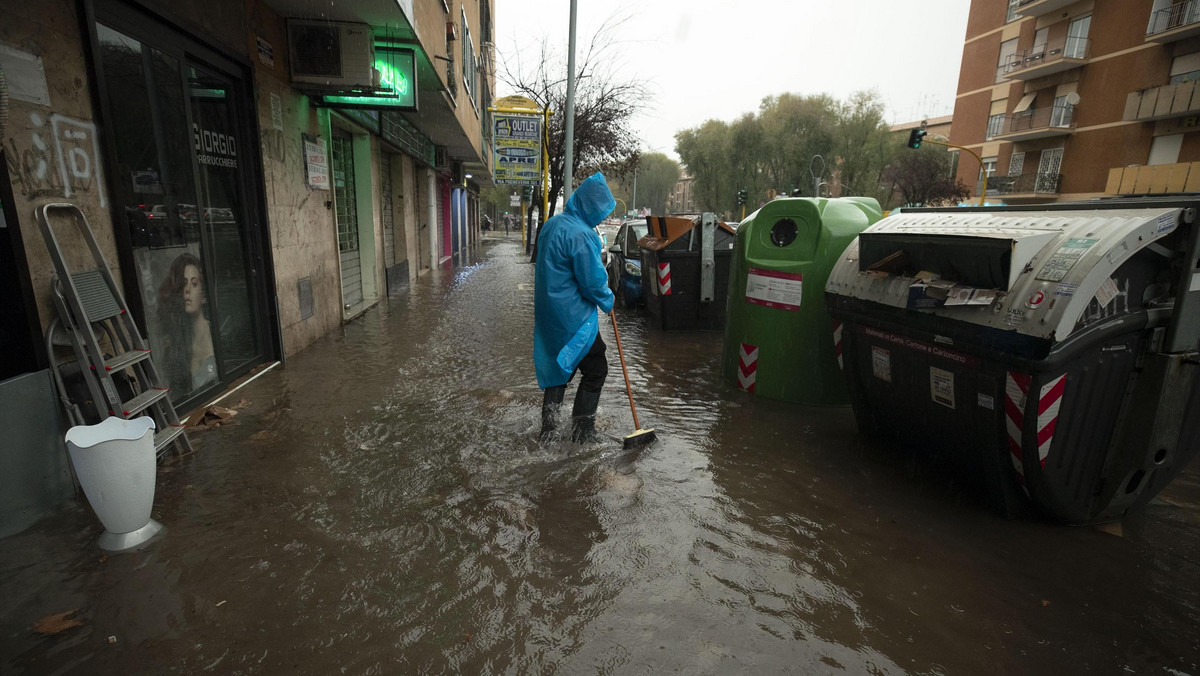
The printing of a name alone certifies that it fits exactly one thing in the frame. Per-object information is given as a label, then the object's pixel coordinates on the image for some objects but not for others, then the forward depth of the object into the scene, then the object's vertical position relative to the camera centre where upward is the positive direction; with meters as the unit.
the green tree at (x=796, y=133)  44.44 +7.12
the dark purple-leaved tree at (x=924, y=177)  36.94 +3.28
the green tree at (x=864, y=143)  43.34 +6.19
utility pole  11.96 +2.21
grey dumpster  2.55 -0.57
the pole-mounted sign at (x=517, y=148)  13.50 +1.61
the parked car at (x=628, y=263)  10.20 -0.84
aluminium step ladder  2.81 -0.72
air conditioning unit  5.95 +1.64
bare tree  19.41 +3.24
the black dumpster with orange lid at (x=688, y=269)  7.79 -0.69
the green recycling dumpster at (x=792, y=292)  4.71 -0.61
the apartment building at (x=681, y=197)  107.06 +4.50
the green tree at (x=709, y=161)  50.75 +5.34
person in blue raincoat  3.81 -0.49
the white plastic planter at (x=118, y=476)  2.42 -1.19
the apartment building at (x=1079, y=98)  23.00 +6.31
